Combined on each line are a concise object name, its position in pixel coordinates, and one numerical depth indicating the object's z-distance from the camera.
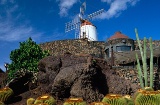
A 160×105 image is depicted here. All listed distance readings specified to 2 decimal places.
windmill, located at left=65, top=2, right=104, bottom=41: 25.59
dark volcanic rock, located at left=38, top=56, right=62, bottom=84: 6.70
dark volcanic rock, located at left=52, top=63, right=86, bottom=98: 5.92
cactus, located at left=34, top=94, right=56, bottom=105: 4.48
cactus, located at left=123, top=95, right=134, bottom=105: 4.28
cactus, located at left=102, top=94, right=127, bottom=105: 3.89
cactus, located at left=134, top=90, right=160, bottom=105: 3.97
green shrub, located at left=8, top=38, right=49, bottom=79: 12.15
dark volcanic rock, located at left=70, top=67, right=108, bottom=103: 5.73
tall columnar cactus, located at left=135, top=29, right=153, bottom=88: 8.66
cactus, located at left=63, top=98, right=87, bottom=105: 3.81
